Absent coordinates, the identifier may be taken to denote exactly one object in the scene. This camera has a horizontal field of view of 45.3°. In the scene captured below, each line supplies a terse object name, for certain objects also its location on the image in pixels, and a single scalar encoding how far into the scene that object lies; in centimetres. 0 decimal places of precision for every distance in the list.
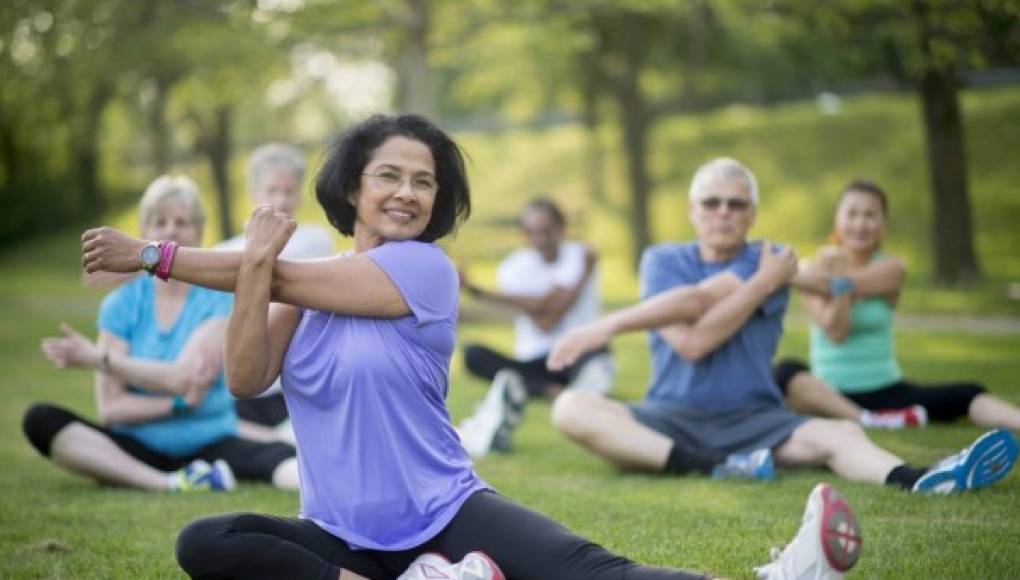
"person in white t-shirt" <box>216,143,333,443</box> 753
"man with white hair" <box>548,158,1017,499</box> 611
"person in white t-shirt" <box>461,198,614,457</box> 1033
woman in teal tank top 771
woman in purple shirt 363
